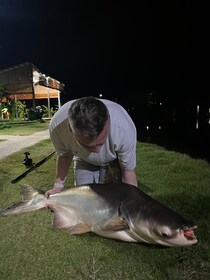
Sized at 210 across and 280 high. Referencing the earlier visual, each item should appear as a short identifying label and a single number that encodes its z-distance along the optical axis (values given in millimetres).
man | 1639
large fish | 1451
